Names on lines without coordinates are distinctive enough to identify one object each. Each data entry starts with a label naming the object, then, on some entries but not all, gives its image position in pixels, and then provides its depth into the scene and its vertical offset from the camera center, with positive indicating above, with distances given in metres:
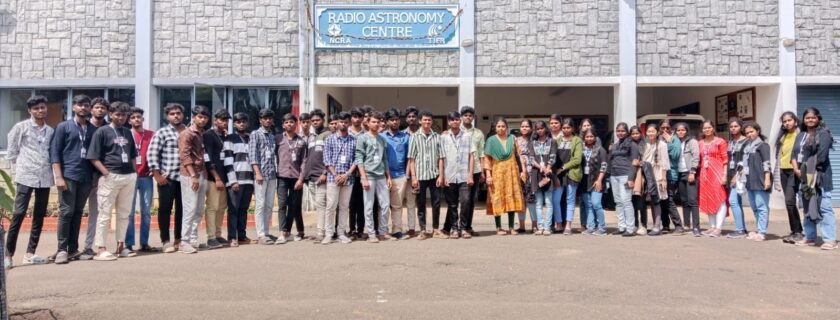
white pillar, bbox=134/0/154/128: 10.60 +2.13
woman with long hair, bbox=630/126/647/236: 7.51 -0.34
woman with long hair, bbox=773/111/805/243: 6.85 +0.00
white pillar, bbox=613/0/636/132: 10.48 +1.99
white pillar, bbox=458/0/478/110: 10.60 +2.02
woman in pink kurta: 7.54 -0.19
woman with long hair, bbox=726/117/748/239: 7.36 -0.02
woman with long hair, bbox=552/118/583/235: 7.45 -0.05
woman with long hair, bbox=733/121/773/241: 7.09 -0.14
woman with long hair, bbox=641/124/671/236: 7.54 -0.07
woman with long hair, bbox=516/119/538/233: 7.49 +0.14
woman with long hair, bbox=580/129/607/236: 7.49 -0.20
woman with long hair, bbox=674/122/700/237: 7.61 -0.16
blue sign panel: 10.63 +2.64
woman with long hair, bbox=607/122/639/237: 7.48 -0.12
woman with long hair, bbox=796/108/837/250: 6.55 -0.13
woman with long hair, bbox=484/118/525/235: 7.33 -0.14
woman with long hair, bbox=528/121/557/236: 7.41 -0.07
